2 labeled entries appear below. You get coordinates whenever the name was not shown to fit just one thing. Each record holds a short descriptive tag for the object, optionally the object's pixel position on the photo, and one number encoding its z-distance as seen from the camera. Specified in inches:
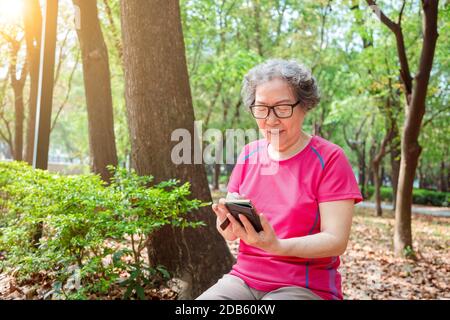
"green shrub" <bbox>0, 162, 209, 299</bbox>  141.6
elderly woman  85.9
